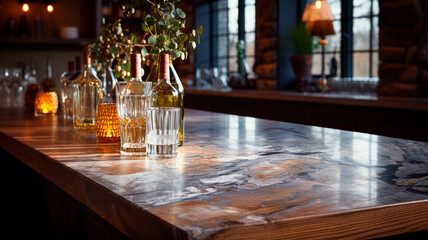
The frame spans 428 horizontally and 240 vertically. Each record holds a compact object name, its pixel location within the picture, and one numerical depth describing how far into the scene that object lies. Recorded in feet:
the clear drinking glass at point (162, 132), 4.31
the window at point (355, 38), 14.56
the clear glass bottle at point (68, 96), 7.59
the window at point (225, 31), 20.02
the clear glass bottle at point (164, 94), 4.89
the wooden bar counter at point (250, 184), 2.67
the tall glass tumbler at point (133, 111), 4.72
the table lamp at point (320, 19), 13.85
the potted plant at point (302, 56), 16.17
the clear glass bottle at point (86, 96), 6.78
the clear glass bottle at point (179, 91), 5.17
